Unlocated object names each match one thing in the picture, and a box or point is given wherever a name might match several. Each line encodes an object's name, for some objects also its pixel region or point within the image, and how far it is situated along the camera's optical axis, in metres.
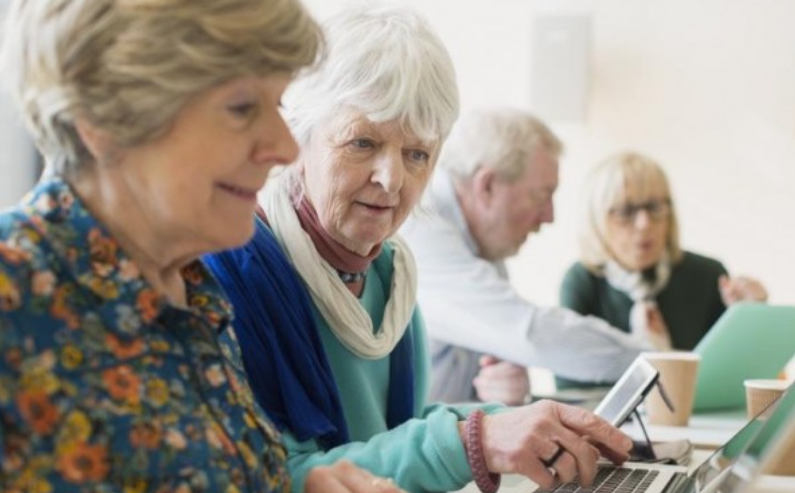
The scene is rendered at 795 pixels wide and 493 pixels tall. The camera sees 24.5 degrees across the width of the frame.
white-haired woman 1.69
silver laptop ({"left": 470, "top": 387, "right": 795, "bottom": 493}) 1.59
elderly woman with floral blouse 1.29
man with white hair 2.56
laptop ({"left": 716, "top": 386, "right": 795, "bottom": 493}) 1.24
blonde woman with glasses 3.12
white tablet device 1.93
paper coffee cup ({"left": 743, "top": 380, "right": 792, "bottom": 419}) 2.17
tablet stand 1.95
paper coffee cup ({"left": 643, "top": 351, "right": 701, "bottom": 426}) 2.30
